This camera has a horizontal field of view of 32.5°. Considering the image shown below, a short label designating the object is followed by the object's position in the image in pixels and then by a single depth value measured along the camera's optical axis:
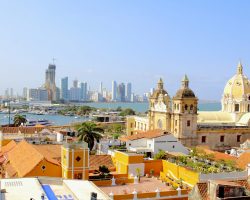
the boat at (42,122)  113.19
